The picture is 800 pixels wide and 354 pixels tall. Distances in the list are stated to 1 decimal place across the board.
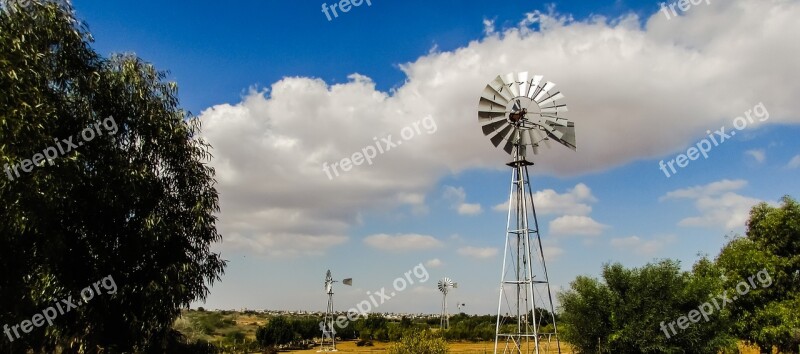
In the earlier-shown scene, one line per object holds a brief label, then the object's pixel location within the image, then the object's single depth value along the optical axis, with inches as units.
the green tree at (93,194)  547.2
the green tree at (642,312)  1096.2
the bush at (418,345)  1212.5
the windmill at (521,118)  1094.4
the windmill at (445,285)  4466.3
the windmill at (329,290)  2822.3
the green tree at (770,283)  1268.5
